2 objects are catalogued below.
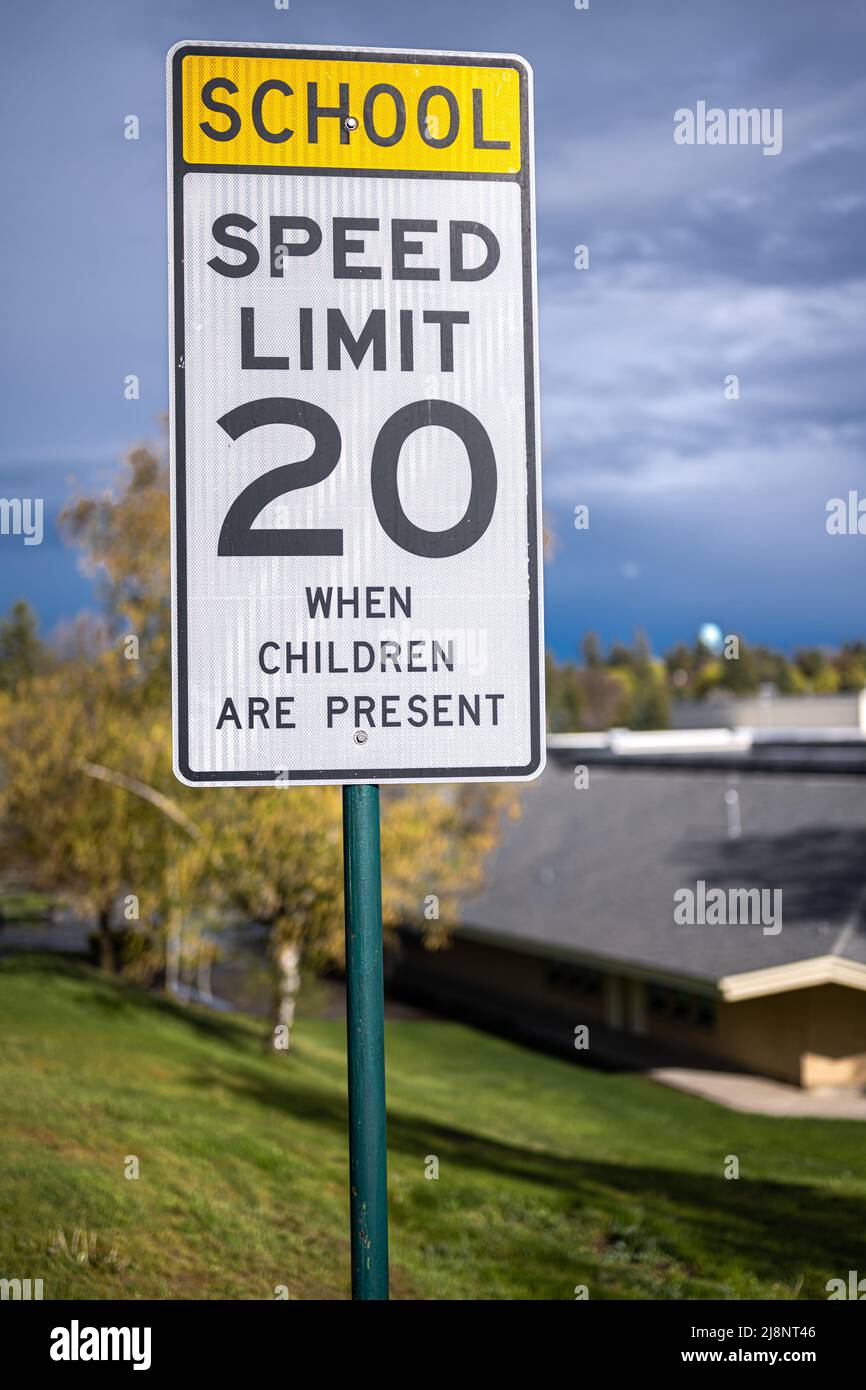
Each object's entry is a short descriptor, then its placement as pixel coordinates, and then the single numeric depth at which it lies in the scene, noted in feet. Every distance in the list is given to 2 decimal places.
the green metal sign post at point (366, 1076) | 6.96
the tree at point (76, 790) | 63.46
